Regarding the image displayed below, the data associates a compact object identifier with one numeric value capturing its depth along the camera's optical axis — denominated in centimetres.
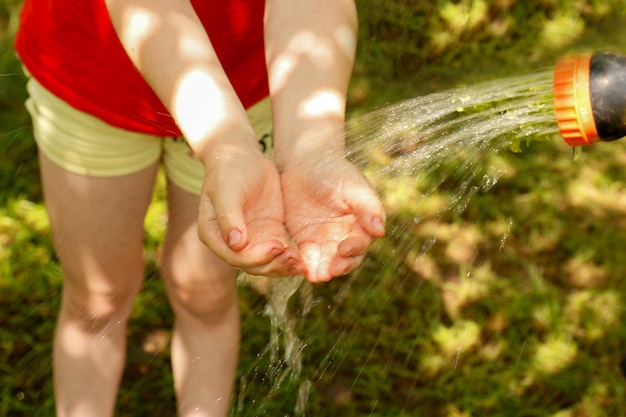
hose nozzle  79
